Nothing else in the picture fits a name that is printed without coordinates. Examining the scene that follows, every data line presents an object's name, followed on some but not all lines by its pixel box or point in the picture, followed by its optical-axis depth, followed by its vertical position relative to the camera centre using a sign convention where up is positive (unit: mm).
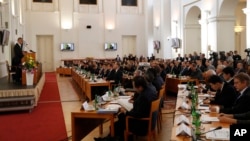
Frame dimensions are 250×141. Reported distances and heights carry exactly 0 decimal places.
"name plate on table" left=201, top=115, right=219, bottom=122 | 3709 -780
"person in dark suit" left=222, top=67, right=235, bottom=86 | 5403 -286
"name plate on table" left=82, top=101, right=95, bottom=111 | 4830 -779
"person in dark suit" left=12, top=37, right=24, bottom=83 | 11562 +290
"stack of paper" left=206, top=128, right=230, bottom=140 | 2925 -785
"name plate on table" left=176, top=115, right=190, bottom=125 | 3562 -759
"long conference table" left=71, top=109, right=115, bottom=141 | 4660 -1043
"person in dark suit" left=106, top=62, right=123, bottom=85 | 9826 -517
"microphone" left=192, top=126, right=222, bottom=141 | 2898 -785
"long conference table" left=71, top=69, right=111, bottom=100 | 9078 -769
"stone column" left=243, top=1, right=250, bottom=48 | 11525 +1358
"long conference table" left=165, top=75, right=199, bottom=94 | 9831 -794
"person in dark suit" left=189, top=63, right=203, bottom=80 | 9862 -506
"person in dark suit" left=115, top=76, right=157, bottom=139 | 4613 -733
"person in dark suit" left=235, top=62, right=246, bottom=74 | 8531 -254
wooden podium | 9586 -513
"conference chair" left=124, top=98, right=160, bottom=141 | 4535 -948
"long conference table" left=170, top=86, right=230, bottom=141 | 3018 -796
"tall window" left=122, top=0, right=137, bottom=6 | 24345 +4727
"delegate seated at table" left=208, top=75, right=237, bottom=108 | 4727 -570
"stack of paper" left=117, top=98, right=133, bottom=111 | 4976 -764
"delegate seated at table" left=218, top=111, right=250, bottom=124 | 3483 -745
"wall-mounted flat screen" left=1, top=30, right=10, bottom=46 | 11242 +940
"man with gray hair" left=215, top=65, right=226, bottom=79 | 7352 -310
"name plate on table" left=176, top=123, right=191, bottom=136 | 3096 -774
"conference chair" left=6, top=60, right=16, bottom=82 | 10641 -403
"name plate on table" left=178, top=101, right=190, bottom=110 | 4434 -728
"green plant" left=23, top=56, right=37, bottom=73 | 9257 -107
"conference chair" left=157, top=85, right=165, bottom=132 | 5602 -1261
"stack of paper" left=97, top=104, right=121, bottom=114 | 4645 -795
